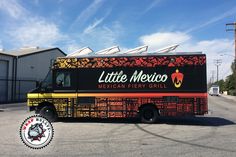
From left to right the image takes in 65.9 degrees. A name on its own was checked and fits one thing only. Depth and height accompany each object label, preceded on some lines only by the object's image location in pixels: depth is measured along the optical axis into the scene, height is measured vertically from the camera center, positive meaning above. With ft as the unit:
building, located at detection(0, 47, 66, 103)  73.05 +4.37
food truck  26.83 -0.86
